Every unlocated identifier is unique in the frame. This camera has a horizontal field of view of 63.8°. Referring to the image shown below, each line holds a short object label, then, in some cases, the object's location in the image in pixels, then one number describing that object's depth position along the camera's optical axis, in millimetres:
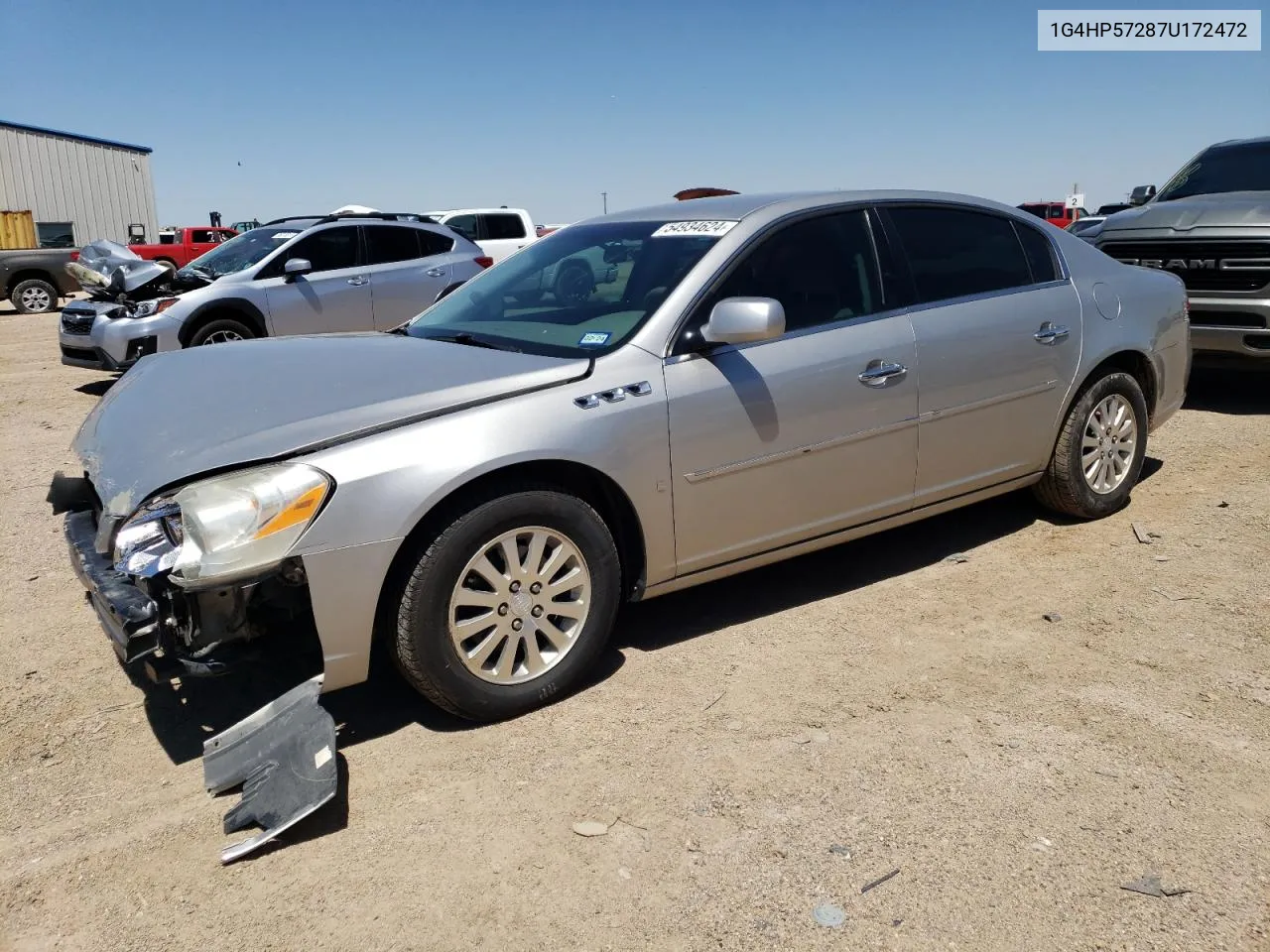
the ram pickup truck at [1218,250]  7184
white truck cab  15742
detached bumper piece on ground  2730
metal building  35219
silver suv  9492
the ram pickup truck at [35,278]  18953
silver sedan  2918
